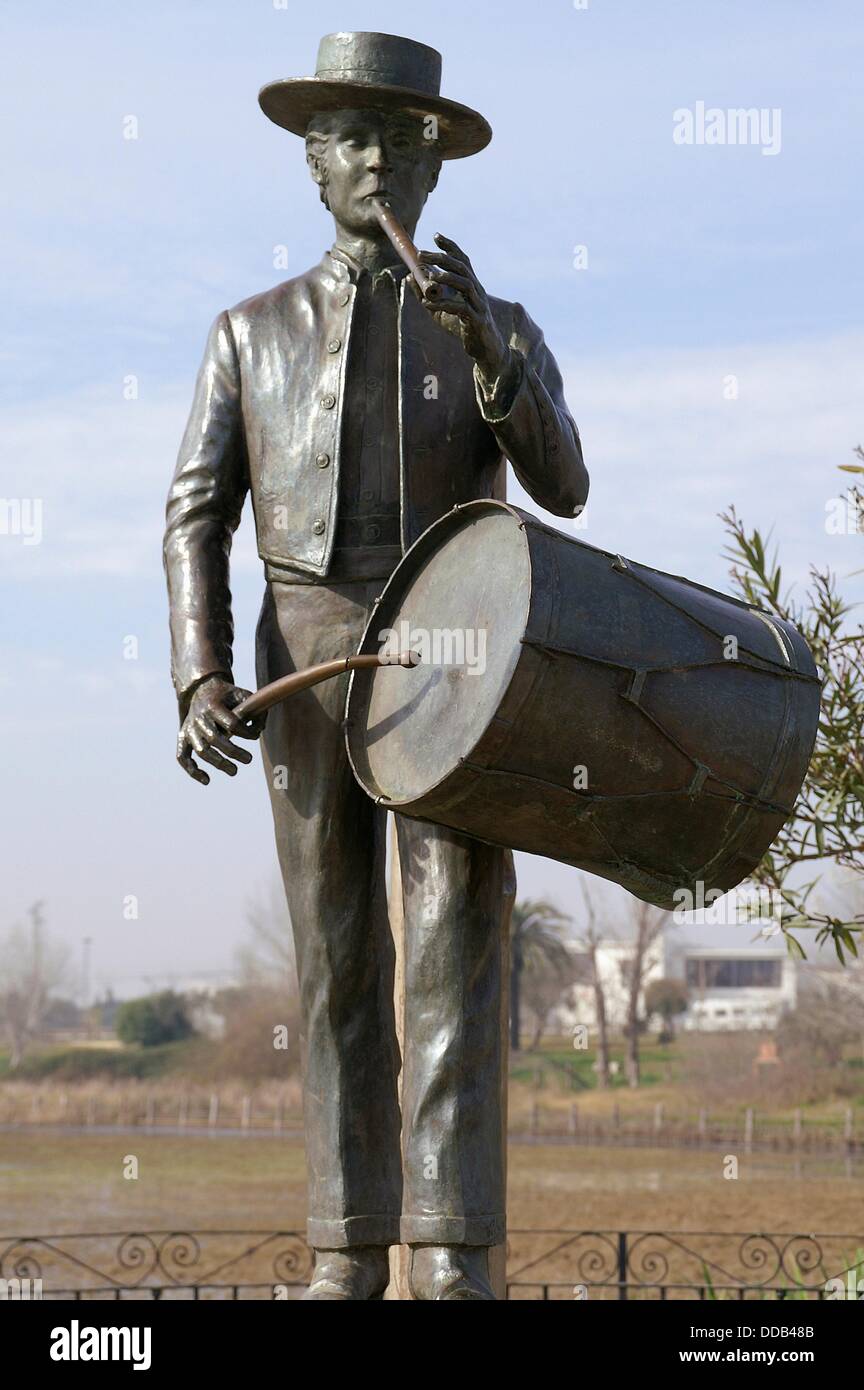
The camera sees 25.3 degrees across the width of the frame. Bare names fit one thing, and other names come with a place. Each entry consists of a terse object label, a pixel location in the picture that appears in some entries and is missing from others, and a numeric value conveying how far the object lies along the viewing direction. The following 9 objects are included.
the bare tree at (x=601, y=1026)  43.16
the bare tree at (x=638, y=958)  43.91
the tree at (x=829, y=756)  7.00
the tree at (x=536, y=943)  42.94
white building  50.16
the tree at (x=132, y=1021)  49.19
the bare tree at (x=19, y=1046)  48.28
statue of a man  4.50
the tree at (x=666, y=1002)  52.22
